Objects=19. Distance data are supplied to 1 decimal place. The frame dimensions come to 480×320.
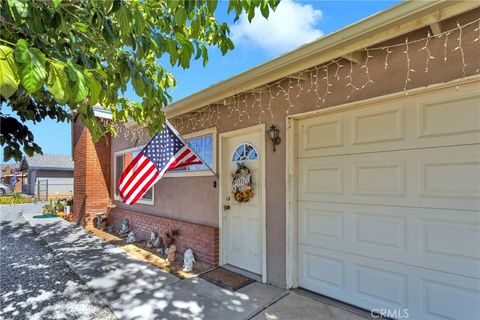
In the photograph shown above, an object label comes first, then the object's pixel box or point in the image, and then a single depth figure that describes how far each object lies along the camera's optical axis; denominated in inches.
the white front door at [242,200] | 173.9
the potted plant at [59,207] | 472.0
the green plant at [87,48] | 51.3
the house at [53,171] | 1032.2
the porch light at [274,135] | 157.9
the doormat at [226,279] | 159.0
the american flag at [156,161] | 183.8
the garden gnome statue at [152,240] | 247.6
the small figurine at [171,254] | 209.5
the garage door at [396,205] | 102.7
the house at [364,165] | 102.2
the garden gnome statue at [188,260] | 188.9
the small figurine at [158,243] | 243.0
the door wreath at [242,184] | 175.3
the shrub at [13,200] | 697.0
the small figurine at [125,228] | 300.8
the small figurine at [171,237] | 228.3
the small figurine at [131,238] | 270.0
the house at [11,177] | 1333.7
